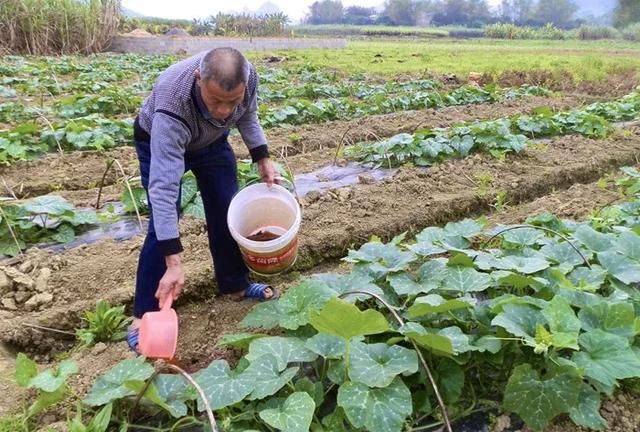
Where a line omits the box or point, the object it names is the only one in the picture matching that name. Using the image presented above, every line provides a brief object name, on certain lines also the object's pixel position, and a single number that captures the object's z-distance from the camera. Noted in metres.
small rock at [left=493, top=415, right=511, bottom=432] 1.96
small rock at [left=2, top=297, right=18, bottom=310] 3.06
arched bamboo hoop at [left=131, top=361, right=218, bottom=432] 1.68
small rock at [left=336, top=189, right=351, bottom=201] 4.47
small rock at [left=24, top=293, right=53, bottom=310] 3.07
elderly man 2.17
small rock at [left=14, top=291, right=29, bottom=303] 3.13
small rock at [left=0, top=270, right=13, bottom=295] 3.16
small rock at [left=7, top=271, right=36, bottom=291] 3.18
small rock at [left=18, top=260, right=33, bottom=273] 3.34
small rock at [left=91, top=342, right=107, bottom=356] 2.63
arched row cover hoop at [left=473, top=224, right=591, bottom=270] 2.57
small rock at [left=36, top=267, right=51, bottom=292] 3.19
